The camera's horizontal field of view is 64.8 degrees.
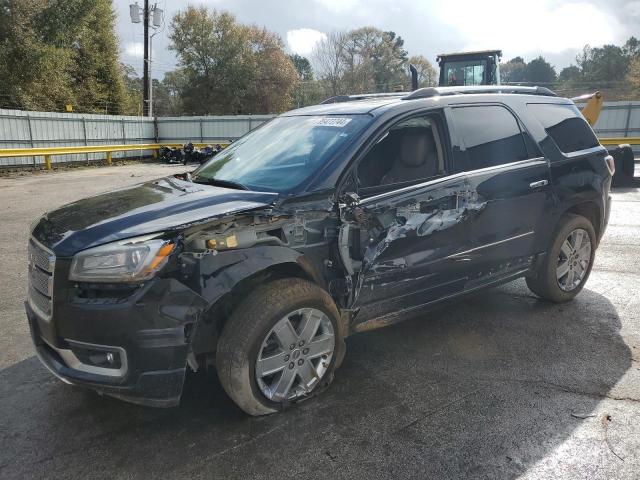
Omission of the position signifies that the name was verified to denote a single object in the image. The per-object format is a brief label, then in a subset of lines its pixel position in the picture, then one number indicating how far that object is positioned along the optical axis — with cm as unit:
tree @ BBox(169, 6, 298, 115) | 3878
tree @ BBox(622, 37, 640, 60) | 5981
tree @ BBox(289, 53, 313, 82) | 7199
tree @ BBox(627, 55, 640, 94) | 4616
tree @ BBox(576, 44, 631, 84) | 6050
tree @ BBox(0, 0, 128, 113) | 2320
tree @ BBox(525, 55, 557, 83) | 8769
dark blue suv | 255
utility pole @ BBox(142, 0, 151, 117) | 3006
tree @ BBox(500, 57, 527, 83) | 9356
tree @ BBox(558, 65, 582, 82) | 7016
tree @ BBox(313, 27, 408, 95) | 5091
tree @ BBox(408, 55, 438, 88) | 7043
